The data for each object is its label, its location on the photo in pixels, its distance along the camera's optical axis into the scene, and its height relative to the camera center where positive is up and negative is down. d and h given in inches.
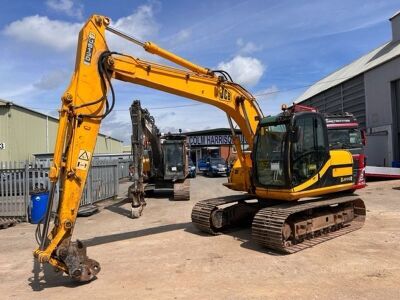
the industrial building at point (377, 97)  1016.9 +147.1
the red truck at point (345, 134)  735.7 +33.2
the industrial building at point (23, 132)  1088.8 +87.1
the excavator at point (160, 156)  595.2 +4.9
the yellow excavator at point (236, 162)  271.7 -3.4
